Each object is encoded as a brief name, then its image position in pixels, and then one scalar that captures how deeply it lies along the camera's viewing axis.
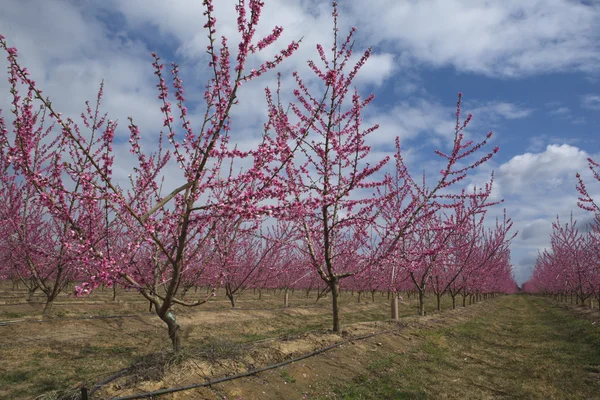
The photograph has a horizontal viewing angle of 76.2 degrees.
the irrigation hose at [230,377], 4.98
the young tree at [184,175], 4.65
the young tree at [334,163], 8.56
